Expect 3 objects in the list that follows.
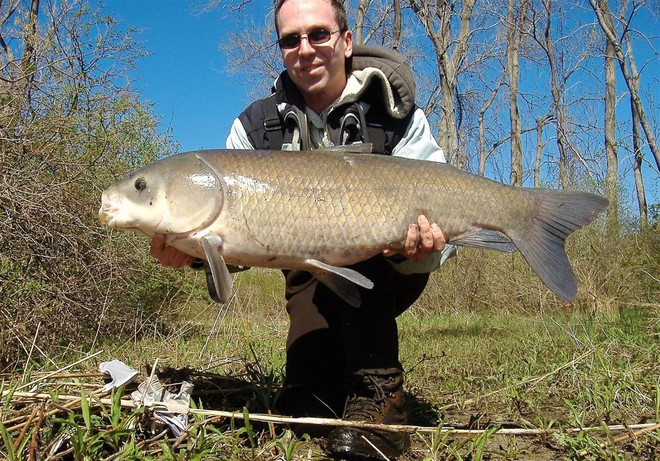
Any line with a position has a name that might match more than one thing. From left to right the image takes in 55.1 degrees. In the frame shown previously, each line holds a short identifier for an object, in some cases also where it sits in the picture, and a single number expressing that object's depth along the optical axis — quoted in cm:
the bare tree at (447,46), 1662
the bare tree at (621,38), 1471
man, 259
